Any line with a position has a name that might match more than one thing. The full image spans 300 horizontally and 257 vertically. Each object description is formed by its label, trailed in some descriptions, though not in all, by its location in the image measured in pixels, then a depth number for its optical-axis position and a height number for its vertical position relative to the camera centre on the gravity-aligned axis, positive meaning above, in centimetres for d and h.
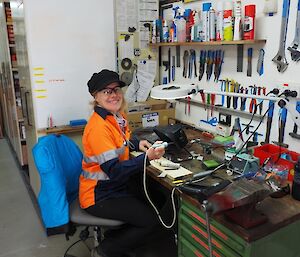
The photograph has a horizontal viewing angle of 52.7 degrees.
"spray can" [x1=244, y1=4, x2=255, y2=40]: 178 +16
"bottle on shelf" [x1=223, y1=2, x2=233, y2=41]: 188 +17
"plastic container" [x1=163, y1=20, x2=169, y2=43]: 249 +15
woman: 165 -66
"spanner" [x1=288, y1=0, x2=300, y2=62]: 164 +1
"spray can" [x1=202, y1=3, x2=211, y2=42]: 205 +18
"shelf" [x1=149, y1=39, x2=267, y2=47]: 181 +4
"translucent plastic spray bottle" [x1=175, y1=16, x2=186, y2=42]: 232 +16
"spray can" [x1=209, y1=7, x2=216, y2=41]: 201 +17
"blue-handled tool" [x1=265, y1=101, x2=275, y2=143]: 184 -42
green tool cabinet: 118 -77
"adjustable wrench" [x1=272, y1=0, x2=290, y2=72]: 167 +3
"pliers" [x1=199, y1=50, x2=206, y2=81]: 229 -9
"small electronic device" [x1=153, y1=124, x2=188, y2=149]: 193 -54
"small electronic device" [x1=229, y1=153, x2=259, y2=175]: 161 -61
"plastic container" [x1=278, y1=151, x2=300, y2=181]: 155 -58
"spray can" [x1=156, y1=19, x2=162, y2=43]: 258 +17
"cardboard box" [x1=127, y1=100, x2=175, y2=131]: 249 -53
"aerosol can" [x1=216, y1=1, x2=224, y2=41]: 195 +16
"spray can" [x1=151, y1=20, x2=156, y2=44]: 261 +14
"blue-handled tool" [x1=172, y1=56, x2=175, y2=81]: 267 -15
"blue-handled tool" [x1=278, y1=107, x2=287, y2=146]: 179 -43
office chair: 169 -82
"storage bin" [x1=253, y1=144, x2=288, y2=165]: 166 -56
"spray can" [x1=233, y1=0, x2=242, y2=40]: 184 +17
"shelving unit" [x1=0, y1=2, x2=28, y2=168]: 314 -37
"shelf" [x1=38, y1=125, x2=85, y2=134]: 235 -60
